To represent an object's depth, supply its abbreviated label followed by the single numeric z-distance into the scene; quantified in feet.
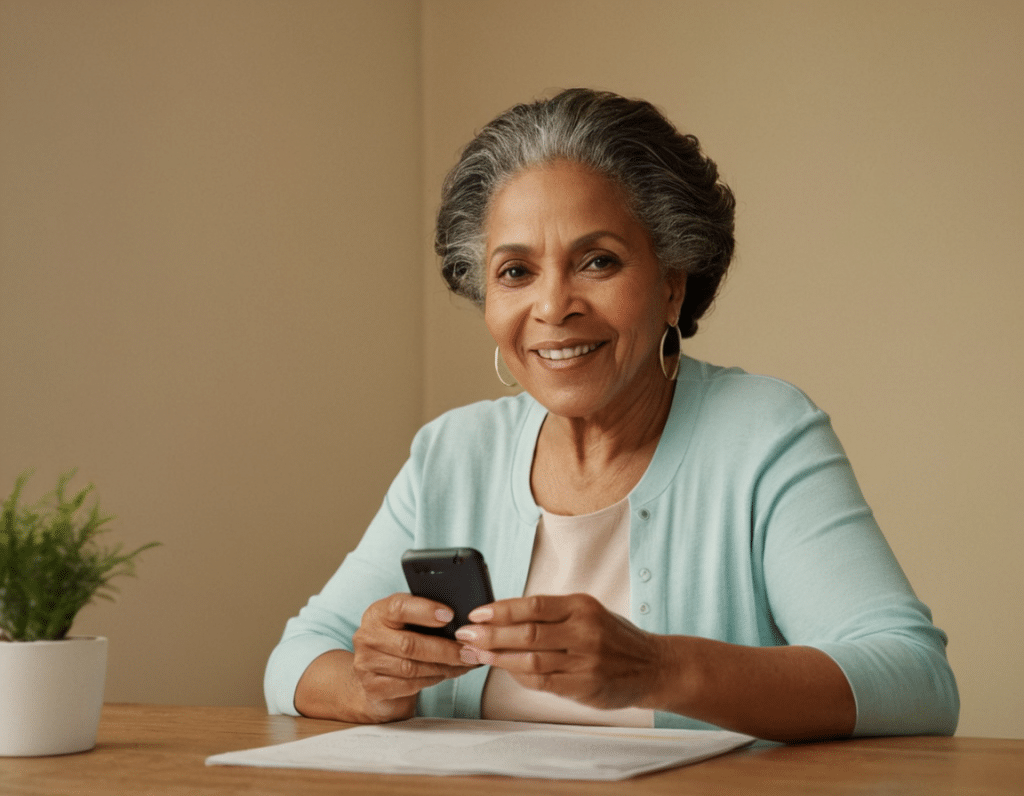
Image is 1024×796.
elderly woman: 4.21
